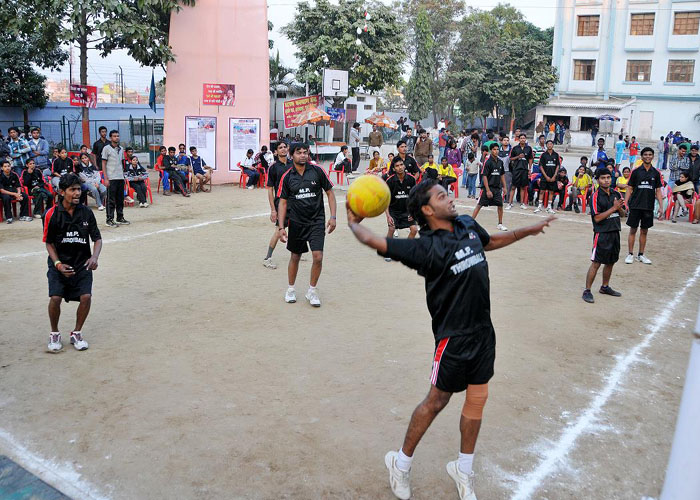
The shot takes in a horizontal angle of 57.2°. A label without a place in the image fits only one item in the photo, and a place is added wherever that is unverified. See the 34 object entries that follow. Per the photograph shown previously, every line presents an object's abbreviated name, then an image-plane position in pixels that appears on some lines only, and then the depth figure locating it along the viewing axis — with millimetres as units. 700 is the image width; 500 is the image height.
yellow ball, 4180
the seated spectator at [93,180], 14740
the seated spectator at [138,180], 15719
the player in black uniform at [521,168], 16688
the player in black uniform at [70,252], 6016
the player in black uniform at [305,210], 7863
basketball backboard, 27017
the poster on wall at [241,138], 20797
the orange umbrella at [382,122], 34125
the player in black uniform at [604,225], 8297
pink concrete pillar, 19922
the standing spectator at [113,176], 12820
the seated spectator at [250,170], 19844
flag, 24461
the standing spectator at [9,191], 13352
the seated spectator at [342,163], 20938
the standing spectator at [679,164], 16725
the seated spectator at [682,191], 15328
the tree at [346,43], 34531
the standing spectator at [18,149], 16344
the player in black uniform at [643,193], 10258
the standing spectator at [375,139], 29748
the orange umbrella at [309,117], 24359
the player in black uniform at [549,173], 16078
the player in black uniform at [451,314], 3830
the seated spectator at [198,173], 18516
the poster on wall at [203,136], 20328
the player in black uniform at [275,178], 8641
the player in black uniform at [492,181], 12992
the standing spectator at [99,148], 14072
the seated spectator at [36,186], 13852
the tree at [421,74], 48000
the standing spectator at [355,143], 25652
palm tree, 36969
